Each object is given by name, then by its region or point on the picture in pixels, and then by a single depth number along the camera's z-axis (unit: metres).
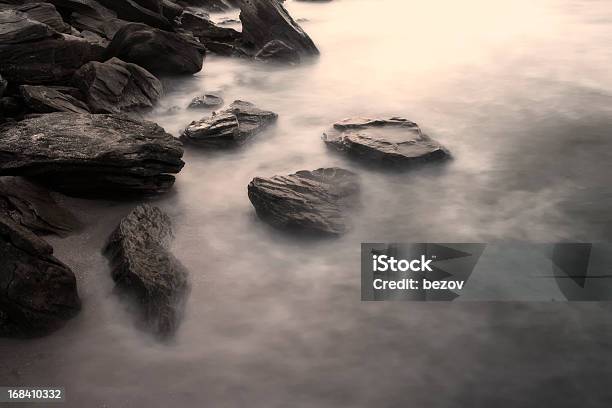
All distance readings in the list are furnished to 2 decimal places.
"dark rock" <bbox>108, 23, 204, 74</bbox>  9.17
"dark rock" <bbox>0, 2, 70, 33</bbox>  8.70
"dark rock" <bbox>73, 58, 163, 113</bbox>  7.68
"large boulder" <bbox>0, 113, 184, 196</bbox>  5.62
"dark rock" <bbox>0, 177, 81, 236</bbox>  5.09
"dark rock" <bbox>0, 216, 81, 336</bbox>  4.11
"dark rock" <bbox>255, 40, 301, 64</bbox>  10.91
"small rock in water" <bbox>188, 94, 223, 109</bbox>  8.62
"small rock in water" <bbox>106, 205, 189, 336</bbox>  4.33
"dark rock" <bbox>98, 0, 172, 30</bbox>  10.84
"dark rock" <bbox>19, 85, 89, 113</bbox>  6.66
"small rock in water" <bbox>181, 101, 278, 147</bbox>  7.27
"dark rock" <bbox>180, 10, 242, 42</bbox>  12.11
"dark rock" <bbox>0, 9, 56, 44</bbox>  7.36
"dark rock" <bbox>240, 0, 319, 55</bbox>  11.17
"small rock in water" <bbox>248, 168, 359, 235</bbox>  5.41
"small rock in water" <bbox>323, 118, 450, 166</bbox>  6.64
